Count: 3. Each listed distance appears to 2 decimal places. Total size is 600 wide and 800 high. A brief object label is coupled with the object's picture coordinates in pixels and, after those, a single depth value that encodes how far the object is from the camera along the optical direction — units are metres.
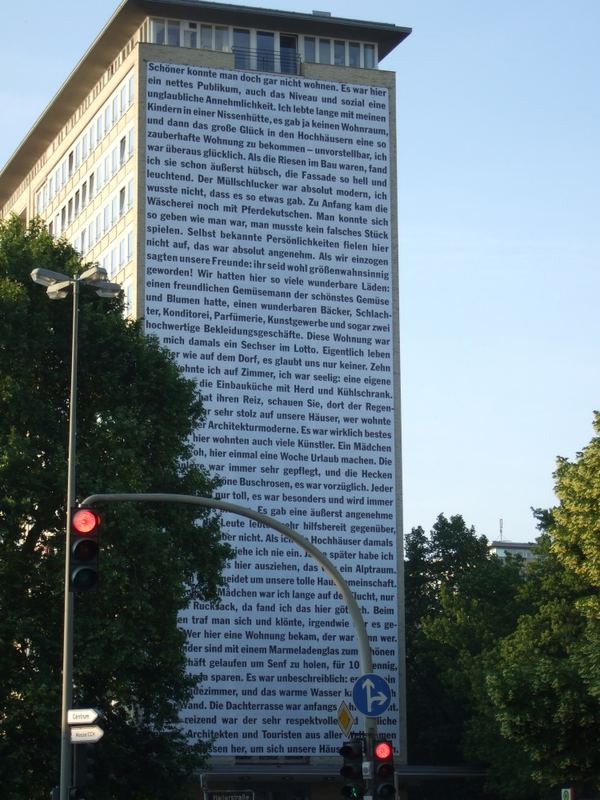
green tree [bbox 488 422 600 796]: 47.41
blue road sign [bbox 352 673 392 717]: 27.97
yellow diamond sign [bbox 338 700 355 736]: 37.31
